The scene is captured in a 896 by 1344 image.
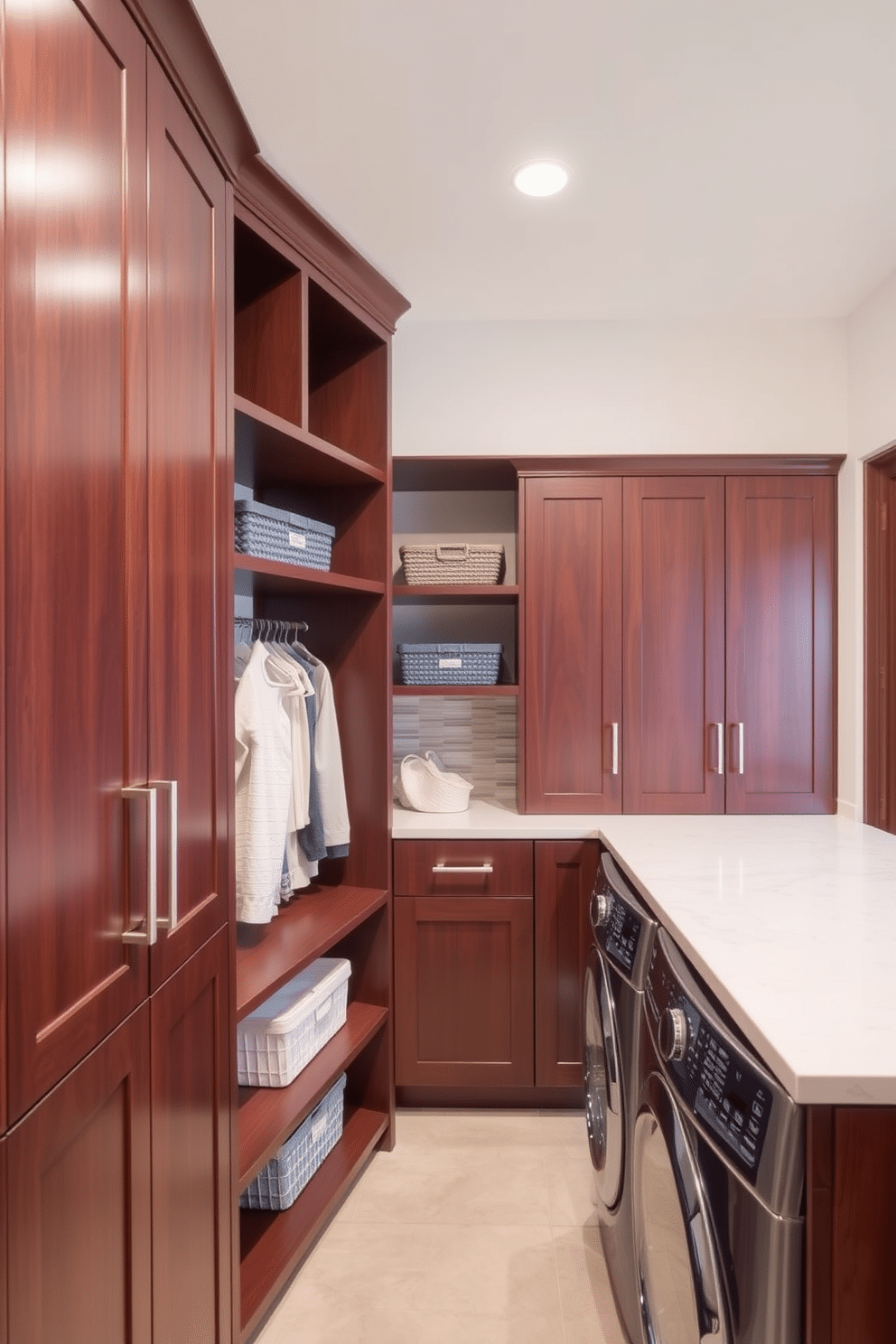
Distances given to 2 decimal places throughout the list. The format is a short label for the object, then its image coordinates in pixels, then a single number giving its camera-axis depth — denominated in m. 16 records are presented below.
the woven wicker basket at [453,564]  2.70
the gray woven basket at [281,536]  1.82
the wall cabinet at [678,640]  2.71
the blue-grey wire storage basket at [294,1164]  1.98
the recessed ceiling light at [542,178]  1.85
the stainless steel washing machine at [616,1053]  1.60
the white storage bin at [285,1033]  1.97
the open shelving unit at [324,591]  1.83
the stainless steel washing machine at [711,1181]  0.94
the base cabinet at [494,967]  2.52
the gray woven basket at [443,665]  2.71
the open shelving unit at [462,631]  3.07
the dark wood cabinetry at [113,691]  0.87
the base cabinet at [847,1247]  0.93
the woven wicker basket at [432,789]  2.75
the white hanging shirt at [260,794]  1.81
